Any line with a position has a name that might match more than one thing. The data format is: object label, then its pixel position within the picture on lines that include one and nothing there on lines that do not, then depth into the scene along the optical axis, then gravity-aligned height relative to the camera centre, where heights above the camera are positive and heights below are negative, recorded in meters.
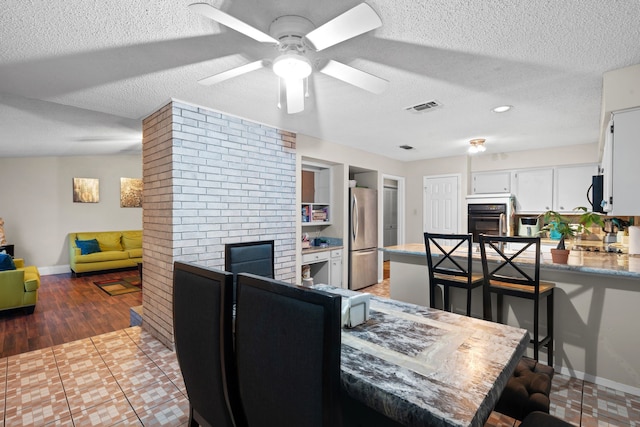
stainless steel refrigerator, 4.95 -0.48
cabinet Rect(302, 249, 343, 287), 4.59 -0.90
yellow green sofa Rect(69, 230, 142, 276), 6.29 -0.94
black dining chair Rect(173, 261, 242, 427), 1.17 -0.53
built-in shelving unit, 4.70 +0.22
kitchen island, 2.26 -0.86
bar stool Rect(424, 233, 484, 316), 2.58 -0.58
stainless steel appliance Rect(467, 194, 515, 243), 4.91 -0.07
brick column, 2.90 +0.17
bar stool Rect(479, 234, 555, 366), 2.29 -0.62
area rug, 5.26 -1.39
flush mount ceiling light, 4.22 +0.85
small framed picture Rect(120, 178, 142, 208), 7.45 +0.39
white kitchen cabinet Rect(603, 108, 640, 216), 2.13 +0.32
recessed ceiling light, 2.95 +0.97
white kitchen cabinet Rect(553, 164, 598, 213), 4.50 +0.34
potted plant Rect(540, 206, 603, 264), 2.47 -0.16
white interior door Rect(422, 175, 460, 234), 5.58 +0.08
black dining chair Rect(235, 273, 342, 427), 0.86 -0.44
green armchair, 3.88 -1.05
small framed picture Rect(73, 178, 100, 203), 6.79 +0.40
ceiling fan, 1.29 +0.79
